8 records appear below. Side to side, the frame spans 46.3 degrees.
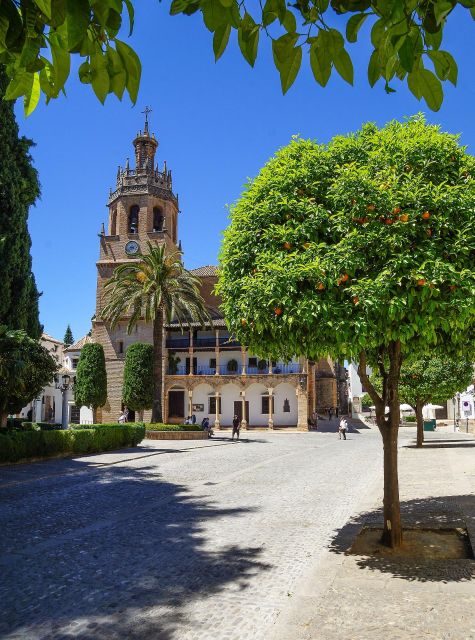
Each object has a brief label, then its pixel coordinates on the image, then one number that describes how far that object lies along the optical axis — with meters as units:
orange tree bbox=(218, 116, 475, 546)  6.12
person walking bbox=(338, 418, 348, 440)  32.53
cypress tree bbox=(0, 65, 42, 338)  19.05
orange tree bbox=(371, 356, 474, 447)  22.53
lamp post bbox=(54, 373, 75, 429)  23.78
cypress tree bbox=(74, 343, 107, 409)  35.00
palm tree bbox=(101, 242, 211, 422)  30.91
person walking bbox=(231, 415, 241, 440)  32.60
